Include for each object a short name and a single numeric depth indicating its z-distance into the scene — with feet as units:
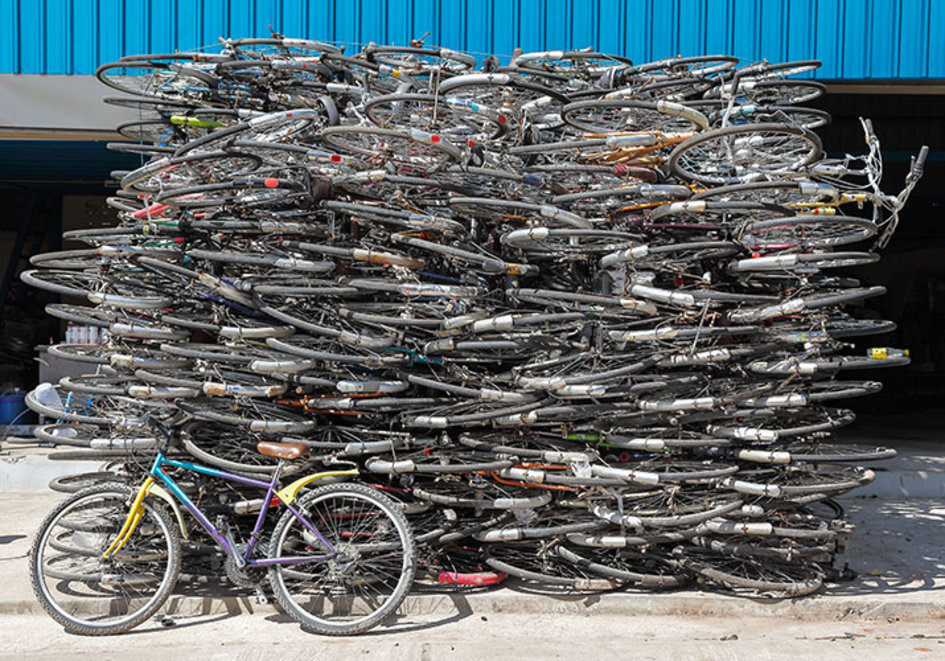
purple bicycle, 17.75
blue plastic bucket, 40.01
